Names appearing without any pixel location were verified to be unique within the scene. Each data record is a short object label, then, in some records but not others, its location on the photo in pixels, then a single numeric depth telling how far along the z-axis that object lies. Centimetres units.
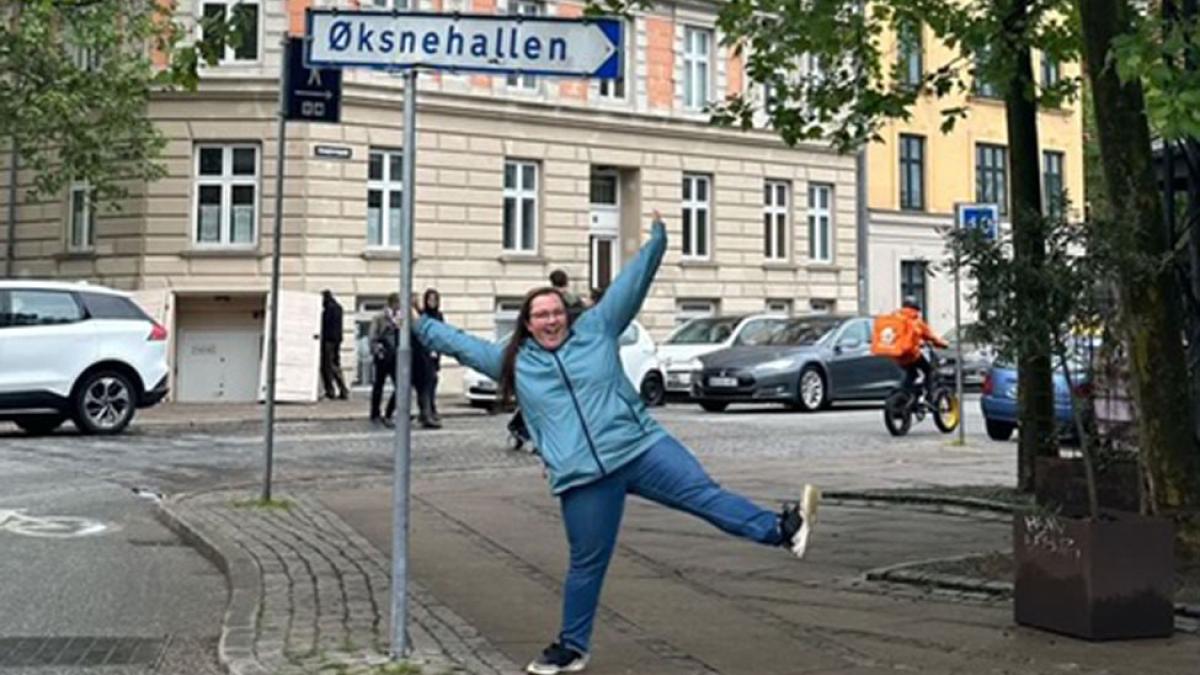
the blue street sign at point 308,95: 1059
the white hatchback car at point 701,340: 2706
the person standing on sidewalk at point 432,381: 1855
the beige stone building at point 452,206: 2900
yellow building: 4216
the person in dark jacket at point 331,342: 2752
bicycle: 1973
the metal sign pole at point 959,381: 1538
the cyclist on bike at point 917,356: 1953
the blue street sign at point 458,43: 596
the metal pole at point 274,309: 1096
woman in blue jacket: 575
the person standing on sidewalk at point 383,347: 2048
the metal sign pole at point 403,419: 592
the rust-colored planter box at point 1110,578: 648
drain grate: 648
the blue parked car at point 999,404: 1906
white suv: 1741
